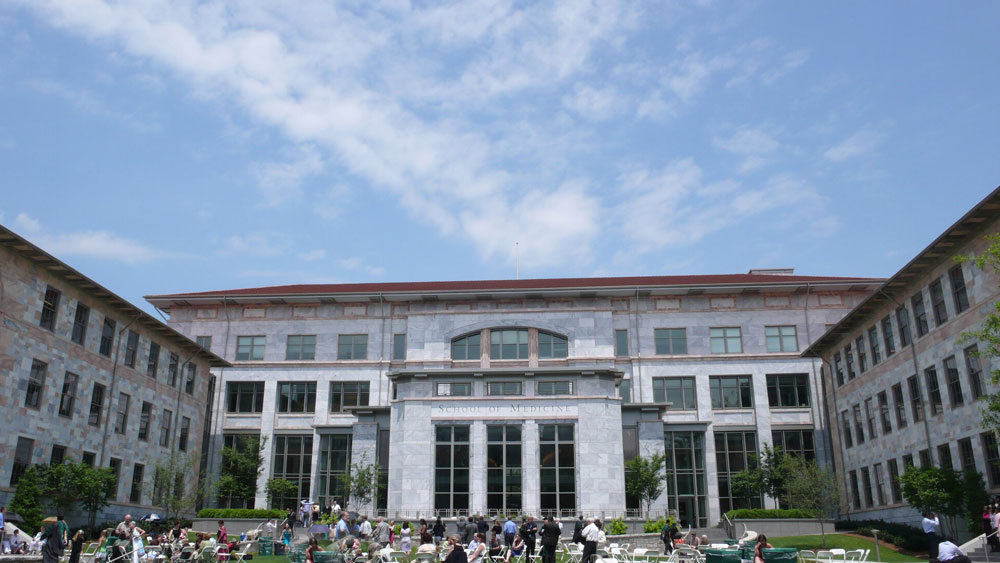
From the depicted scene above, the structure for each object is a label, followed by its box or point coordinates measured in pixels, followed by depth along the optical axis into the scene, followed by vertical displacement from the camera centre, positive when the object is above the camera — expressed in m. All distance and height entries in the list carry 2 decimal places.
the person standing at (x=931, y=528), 23.94 -0.22
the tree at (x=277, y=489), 48.34 +1.79
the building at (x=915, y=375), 29.89 +6.00
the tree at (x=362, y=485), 42.72 +1.79
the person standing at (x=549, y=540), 25.44 -0.55
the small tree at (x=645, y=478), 41.34 +2.05
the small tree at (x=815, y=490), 37.59 +1.34
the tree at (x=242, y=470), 48.81 +2.88
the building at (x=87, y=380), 32.38 +6.22
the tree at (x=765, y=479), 46.91 +2.26
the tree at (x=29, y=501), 30.70 +0.74
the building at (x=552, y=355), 49.09 +9.93
